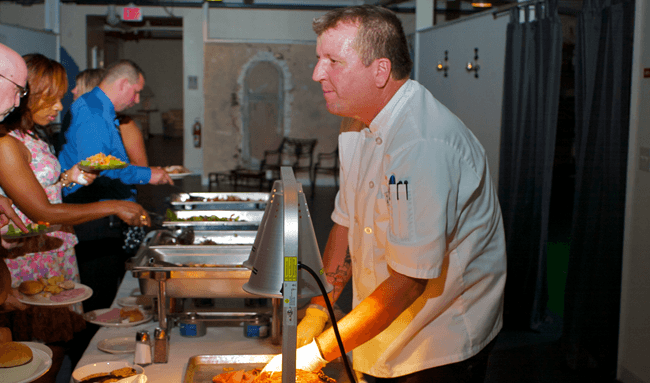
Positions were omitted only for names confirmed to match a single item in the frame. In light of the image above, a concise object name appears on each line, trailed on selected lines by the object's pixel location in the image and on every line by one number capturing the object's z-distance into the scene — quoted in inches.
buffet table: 61.4
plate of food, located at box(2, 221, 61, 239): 79.5
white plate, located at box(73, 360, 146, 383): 57.5
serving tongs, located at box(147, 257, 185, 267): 70.2
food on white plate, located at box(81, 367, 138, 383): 56.3
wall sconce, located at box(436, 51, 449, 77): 214.4
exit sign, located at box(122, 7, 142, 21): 362.9
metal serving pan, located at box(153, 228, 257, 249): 93.7
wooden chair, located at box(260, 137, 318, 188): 368.2
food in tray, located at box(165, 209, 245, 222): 110.7
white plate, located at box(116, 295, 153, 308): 83.3
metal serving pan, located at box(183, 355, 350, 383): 59.9
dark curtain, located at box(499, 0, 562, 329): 135.1
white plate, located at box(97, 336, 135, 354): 66.0
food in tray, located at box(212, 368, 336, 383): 50.0
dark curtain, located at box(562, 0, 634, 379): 113.6
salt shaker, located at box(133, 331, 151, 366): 61.7
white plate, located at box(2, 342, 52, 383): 50.4
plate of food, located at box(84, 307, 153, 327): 74.4
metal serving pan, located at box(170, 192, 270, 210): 123.0
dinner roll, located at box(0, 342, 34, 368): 52.1
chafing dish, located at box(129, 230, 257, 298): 68.9
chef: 46.4
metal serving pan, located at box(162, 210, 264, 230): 106.8
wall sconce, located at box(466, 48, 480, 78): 189.0
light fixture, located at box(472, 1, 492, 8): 204.4
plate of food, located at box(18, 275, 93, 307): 74.9
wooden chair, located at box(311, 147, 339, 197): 359.9
